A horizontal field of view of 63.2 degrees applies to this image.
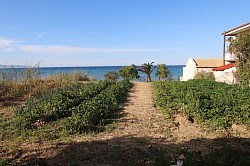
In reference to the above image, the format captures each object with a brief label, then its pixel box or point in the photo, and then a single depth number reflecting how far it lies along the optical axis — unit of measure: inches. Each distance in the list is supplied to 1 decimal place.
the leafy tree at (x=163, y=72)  1002.9
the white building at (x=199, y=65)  875.9
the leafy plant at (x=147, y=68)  978.9
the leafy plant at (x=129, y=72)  957.6
